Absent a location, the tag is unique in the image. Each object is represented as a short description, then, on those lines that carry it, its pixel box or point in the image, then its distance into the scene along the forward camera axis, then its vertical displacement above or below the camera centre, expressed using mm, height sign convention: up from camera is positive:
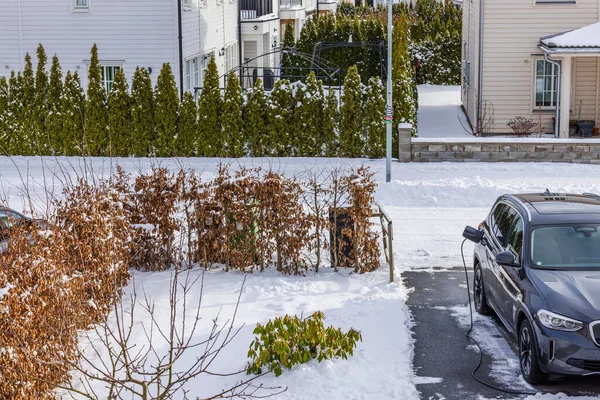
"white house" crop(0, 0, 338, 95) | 28250 +2485
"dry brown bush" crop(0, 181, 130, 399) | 8445 -1666
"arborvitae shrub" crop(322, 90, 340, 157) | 24000 -204
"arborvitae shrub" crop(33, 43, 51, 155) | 24844 +445
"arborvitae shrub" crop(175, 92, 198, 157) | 24328 -245
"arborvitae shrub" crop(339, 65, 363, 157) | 23969 -12
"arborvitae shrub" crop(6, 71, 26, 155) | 24953 +44
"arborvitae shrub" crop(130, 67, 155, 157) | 24578 +38
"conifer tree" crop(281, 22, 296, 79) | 41875 +3203
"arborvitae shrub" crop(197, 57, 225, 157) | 24297 -102
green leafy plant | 9812 -2304
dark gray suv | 9195 -1691
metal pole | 20797 +45
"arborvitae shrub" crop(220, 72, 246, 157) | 24219 -60
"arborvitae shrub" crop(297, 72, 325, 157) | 23984 -53
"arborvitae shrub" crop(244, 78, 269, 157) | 24125 -66
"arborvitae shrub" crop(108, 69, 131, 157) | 24594 +45
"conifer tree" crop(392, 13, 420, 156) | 23875 +508
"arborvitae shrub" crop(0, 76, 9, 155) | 24969 +47
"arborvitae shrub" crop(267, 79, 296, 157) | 24031 -43
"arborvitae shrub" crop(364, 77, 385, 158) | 23922 -21
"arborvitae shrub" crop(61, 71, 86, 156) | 24781 +33
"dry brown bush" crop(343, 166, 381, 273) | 13734 -1540
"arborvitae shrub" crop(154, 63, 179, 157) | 24438 +133
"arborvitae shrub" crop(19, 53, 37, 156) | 24906 +41
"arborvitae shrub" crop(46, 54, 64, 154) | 24844 +212
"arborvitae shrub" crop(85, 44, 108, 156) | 24719 +23
